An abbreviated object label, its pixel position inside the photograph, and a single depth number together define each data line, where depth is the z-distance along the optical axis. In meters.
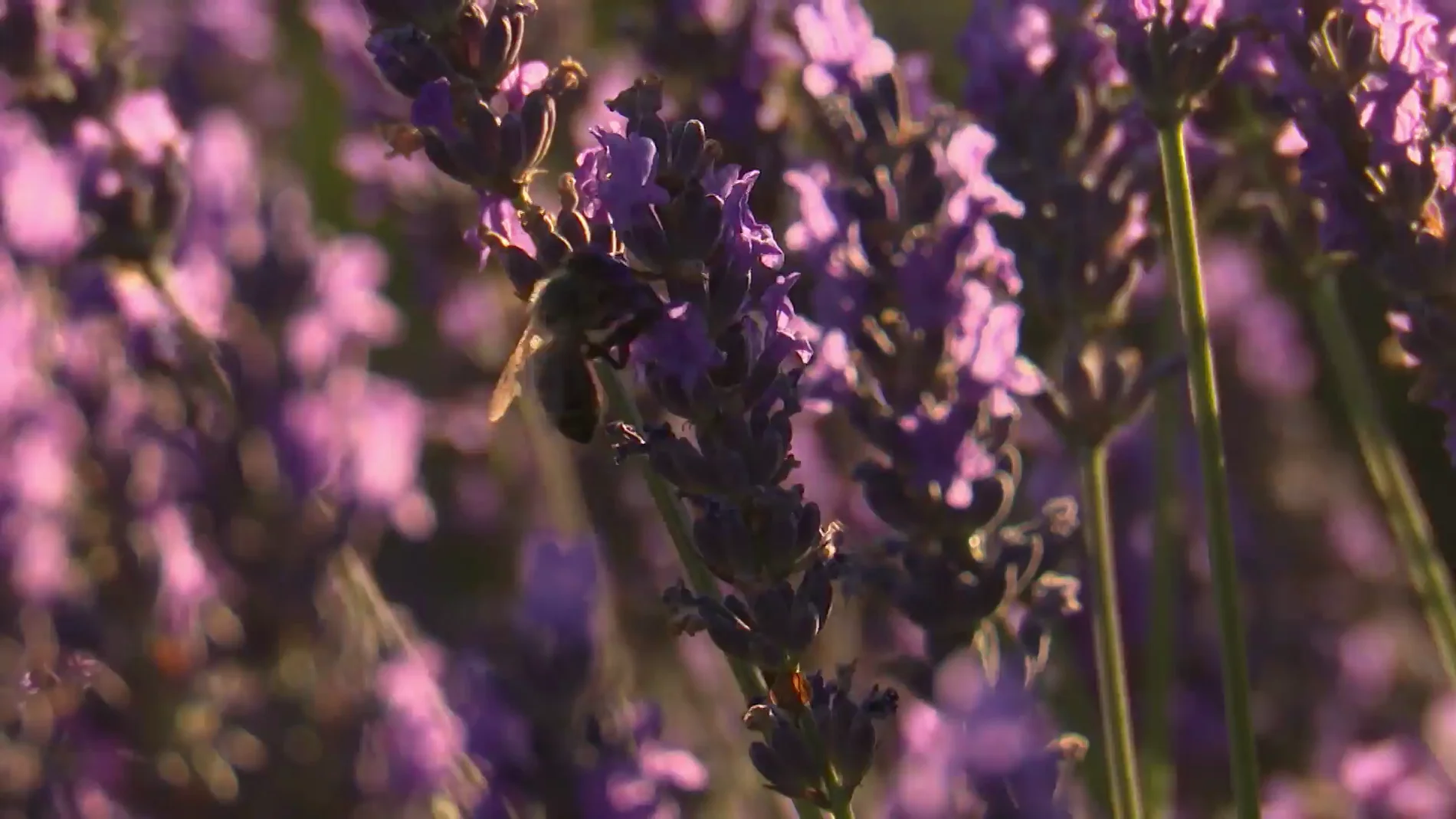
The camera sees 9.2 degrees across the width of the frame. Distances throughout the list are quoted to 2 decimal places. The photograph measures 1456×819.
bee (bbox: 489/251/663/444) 0.68
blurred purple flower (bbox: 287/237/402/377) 0.83
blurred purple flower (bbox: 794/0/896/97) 0.73
